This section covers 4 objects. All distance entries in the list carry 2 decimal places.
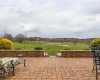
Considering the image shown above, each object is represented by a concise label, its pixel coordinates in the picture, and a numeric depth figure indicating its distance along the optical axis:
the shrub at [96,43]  5.26
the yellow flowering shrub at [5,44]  5.71
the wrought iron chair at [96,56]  2.24
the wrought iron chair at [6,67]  2.43
